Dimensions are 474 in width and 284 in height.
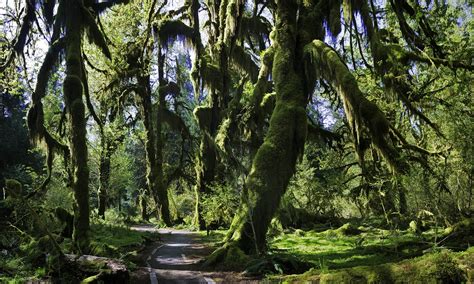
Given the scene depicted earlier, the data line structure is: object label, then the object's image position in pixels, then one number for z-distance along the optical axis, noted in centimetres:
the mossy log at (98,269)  812
